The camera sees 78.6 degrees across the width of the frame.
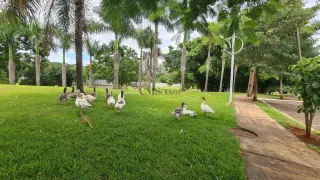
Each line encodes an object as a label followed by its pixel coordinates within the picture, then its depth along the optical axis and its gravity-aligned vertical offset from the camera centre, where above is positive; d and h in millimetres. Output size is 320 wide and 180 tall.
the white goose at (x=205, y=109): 6832 -841
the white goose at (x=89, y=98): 6971 -548
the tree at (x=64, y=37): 8727 +2182
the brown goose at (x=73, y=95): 7728 -493
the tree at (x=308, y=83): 4441 +90
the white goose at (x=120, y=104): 6113 -647
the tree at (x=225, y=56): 15316 +2321
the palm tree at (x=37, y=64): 23117 +2092
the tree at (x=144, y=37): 20672 +5141
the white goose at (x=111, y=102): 6670 -638
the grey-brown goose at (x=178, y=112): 5906 -841
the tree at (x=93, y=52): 24578 +3968
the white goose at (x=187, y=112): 6365 -899
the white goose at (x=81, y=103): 5505 -579
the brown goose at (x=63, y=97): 7023 -529
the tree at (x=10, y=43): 20316 +4406
